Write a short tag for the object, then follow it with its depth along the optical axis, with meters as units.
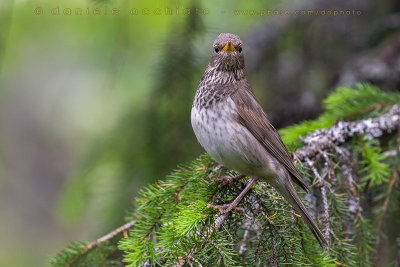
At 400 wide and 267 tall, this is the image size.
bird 5.46
